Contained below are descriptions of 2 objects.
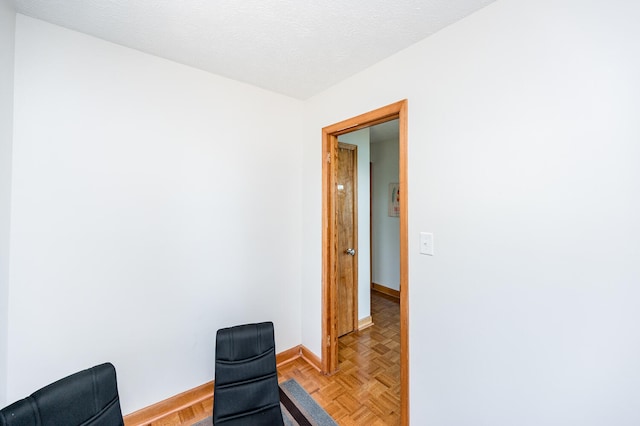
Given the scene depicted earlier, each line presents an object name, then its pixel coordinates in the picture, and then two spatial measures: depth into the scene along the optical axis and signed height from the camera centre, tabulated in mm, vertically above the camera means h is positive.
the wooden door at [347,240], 2975 -296
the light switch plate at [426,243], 1538 -168
